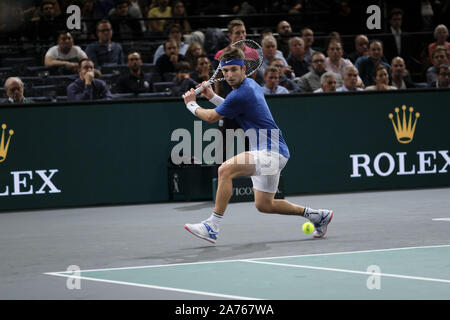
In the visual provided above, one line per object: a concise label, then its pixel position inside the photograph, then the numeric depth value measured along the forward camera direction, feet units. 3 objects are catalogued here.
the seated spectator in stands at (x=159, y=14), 49.60
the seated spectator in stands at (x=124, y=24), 48.21
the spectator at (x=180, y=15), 50.03
